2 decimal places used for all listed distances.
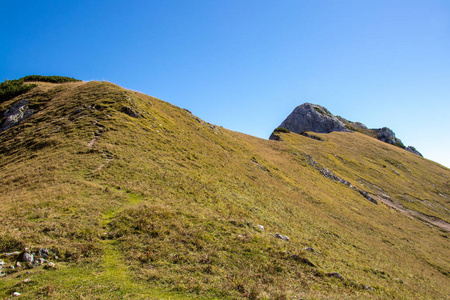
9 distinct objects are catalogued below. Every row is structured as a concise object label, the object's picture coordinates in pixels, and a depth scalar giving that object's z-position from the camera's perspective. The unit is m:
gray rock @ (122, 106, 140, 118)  42.00
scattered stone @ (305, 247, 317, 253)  20.98
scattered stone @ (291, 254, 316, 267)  17.26
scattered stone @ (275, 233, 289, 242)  21.06
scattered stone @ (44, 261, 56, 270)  11.31
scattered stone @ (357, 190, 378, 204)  59.18
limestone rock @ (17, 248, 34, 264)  11.41
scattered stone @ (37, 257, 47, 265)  11.56
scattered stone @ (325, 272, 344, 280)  16.91
